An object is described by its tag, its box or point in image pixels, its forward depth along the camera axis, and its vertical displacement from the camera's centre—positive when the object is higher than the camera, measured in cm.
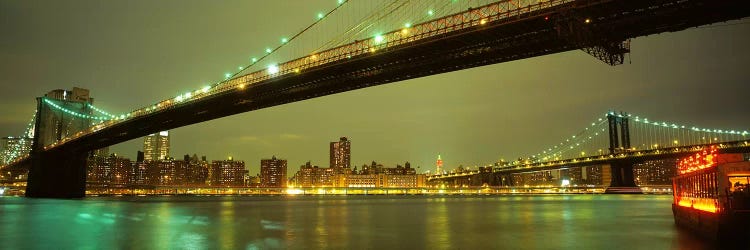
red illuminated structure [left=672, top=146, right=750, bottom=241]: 1633 -25
